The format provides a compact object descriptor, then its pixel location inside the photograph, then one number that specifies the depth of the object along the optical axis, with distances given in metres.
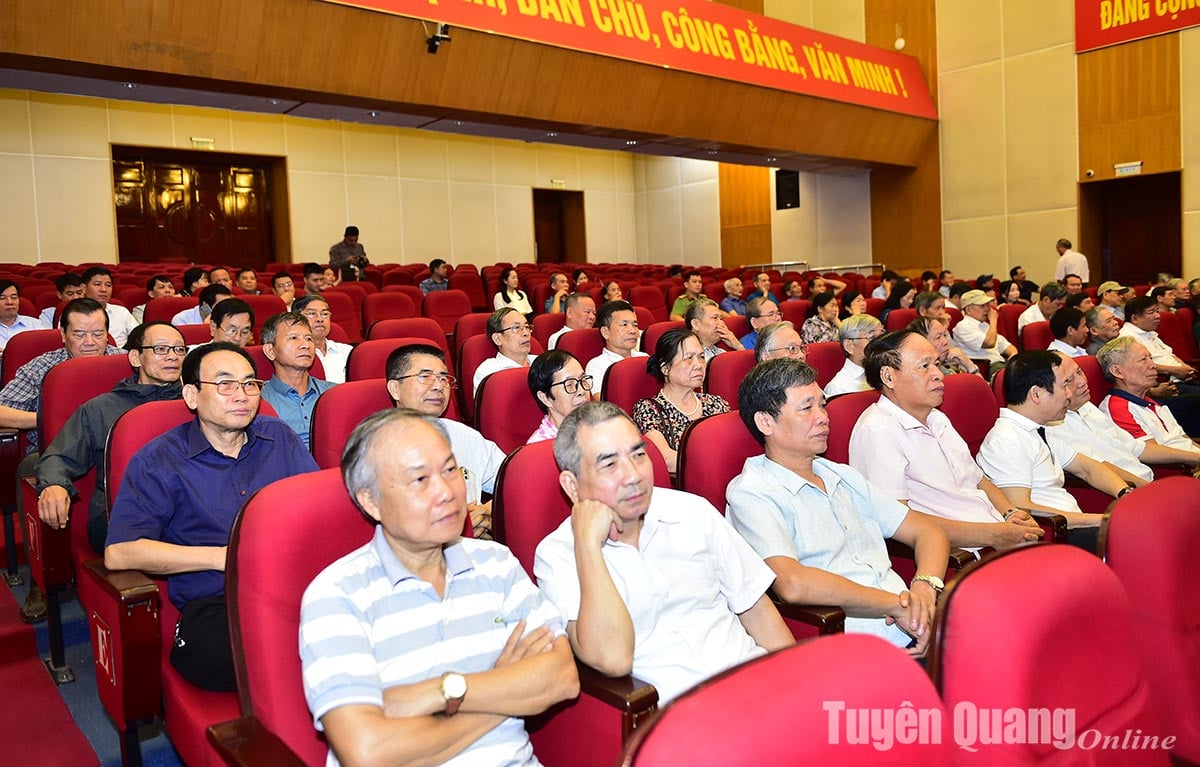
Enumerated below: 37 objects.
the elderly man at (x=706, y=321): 4.46
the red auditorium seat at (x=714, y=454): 2.23
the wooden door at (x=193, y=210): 11.08
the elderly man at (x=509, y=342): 3.93
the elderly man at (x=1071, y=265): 10.38
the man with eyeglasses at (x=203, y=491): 1.87
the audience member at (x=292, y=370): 3.26
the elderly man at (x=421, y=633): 1.29
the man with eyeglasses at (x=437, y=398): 2.78
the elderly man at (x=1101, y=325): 4.84
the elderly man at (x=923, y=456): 2.48
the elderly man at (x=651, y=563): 1.67
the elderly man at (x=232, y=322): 3.83
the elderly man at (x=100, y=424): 2.34
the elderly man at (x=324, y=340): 4.13
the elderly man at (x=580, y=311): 5.20
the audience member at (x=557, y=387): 2.92
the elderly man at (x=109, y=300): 5.29
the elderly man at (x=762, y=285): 8.60
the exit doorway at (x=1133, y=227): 10.94
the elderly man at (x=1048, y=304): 6.58
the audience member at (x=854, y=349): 3.85
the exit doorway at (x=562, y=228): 15.34
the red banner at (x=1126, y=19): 10.02
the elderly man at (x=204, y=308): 5.04
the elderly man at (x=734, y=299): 7.85
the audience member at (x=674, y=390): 3.21
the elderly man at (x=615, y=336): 4.21
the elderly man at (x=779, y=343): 3.69
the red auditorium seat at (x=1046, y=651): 1.01
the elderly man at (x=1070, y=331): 4.82
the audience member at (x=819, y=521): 1.97
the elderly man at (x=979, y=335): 6.10
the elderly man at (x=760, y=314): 5.38
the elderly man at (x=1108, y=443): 3.23
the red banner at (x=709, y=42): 7.95
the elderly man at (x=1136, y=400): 3.51
